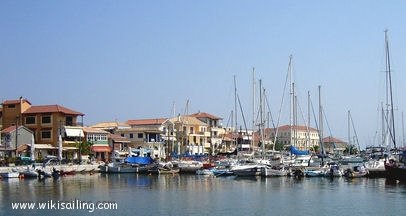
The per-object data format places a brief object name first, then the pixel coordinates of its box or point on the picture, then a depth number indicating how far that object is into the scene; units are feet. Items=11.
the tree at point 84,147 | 281.54
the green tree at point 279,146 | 405.80
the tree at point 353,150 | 446.15
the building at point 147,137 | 338.95
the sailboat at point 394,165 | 190.45
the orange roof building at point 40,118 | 290.97
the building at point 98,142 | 301.84
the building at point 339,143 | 609.01
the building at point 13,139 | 268.62
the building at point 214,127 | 387.75
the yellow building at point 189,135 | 349.00
